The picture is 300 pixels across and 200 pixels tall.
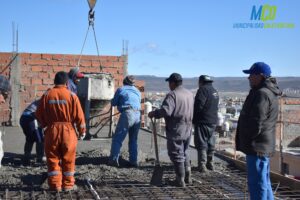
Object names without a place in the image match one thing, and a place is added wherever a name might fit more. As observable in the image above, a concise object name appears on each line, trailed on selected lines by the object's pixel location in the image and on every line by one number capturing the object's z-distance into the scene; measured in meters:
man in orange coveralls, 6.47
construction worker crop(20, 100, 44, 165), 8.30
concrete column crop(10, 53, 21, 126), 13.80
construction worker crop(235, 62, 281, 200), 5.36
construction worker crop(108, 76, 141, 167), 8.49
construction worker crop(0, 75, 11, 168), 5.27
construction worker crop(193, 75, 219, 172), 8.24
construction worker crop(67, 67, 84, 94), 8.25
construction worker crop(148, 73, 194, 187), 7.09
